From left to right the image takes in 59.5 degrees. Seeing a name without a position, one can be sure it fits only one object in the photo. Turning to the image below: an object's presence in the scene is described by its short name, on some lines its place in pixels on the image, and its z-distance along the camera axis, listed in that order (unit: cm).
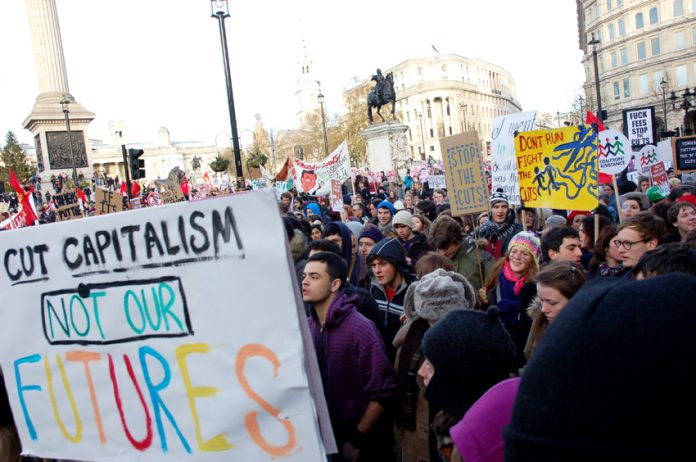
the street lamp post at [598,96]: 2235
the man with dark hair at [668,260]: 293
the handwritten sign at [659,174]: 1068
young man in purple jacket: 302
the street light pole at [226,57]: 1348
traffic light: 1698
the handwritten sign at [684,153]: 1057
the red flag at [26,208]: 884
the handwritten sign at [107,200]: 862
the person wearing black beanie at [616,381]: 91
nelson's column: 3816
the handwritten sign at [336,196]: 1238
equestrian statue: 3067
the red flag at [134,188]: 2497
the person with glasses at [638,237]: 420
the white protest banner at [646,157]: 1225
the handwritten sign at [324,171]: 1399
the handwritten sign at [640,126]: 1280
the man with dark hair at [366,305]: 397
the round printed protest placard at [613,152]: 829
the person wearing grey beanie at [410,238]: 652
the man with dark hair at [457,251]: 535
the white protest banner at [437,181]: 1767
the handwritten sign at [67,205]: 837
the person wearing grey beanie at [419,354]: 303
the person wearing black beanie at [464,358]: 215
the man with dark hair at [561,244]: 461
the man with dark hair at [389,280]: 458
